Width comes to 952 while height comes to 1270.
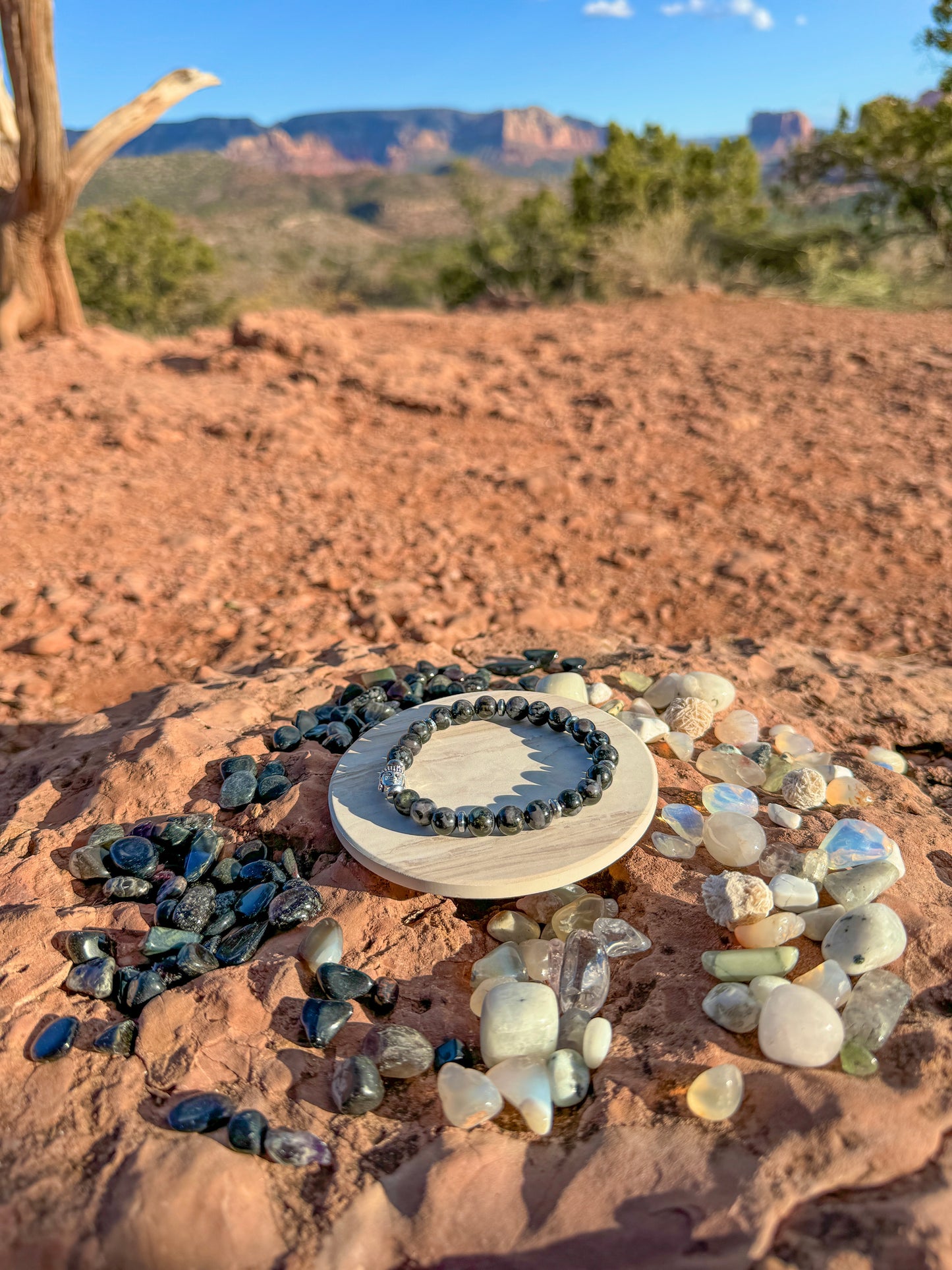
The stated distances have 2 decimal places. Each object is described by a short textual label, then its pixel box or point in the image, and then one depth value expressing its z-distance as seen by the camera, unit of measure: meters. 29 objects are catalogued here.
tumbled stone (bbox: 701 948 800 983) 0.23
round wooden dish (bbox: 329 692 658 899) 0.25
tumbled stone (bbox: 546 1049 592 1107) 0.21
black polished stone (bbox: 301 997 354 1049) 0.22
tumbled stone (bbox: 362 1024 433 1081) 0.22
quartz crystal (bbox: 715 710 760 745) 0.32
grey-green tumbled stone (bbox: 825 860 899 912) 0.25
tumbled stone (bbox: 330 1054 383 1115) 0.21
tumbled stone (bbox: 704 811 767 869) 0.27
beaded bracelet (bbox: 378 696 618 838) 0.26
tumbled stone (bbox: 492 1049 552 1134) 0.21
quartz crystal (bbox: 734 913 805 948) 0.24
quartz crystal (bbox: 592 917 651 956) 0.25
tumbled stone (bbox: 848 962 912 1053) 0.21
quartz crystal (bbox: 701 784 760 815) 0.28
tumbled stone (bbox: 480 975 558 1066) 0.22
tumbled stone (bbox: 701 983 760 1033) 0.22
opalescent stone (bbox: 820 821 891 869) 0.26
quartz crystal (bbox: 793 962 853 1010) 0.22
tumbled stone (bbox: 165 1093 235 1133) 0.20
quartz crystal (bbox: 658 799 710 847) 0.28
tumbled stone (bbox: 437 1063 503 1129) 0.21
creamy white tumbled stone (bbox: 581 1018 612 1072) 0.22
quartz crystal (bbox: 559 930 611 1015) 0.23
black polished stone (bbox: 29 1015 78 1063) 0.22
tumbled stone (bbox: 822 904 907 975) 0.23
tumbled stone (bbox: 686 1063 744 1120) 0.20
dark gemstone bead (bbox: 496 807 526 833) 0.26
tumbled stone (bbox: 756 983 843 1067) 0.21
